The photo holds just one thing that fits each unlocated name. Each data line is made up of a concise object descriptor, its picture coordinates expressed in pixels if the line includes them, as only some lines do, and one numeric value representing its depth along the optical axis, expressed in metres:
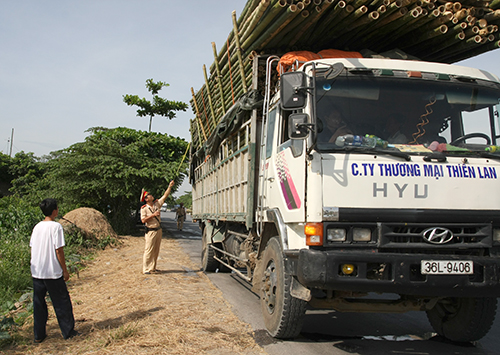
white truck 3.45
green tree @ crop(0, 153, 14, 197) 39.09
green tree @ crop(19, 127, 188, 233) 18.66
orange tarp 4.91
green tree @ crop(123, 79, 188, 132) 26.30
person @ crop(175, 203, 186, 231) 25.59
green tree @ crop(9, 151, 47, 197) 35.34
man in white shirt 4.30
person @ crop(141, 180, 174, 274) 8.37
